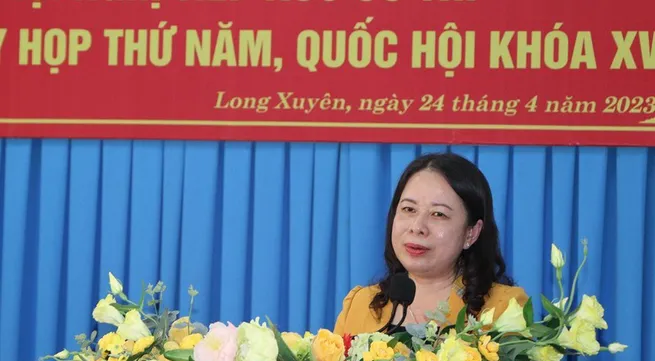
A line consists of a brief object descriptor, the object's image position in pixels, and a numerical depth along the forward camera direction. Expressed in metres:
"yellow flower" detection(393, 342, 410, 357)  3.00
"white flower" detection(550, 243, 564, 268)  3.00
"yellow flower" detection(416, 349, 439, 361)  2.95
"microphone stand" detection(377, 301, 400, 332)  3.25
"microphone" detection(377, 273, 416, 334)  3.24
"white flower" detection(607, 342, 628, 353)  2.99
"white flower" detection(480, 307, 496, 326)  2.98
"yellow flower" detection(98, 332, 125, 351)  3.04
